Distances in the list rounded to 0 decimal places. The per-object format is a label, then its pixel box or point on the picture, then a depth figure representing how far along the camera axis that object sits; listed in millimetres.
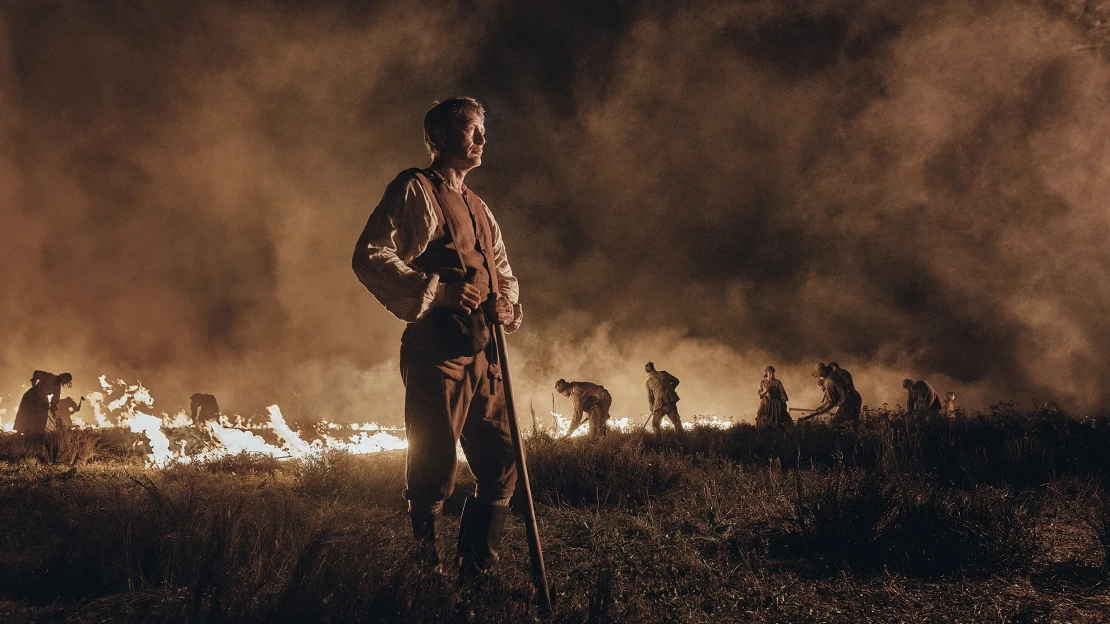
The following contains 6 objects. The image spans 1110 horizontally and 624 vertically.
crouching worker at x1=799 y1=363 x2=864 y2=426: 10961
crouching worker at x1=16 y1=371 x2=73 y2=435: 10461
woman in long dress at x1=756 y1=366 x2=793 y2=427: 12320
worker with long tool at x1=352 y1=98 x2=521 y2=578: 2234
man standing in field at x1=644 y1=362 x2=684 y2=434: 13203
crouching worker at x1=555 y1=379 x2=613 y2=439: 11131
